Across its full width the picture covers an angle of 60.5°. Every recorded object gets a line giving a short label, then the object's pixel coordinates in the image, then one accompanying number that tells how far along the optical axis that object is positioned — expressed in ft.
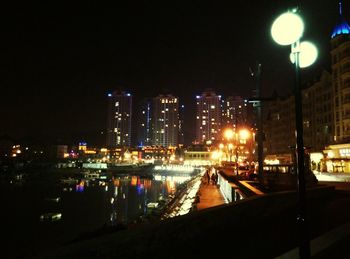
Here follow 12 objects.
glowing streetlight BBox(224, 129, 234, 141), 139.48
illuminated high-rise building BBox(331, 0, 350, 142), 165.48
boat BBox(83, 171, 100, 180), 466.95
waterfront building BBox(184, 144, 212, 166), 575.79
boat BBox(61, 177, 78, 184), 396.37
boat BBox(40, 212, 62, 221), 158.51
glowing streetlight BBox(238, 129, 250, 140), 120.26
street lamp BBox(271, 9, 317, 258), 16.20
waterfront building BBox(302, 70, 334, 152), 217.15
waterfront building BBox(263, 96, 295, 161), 305.34
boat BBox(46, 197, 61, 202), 228.92
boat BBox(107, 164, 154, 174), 579.48
